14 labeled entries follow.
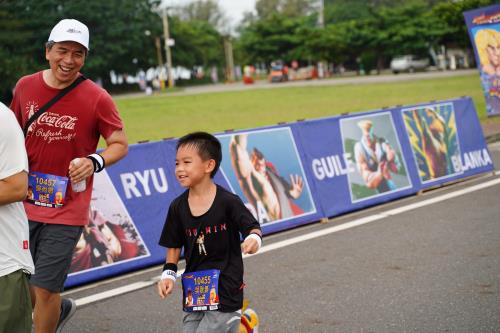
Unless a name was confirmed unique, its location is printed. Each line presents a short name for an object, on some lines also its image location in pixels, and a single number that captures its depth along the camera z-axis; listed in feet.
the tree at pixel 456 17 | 181.56
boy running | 12.88
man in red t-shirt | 14.61
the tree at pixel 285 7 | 484.09
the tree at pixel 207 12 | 480.64
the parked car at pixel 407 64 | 235.61
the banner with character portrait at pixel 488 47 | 66.28
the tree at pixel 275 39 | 276.62
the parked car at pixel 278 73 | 225.15
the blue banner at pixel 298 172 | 23.57
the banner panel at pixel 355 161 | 31.01
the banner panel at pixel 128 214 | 22.70
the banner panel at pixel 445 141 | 35.88
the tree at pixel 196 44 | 274.36
